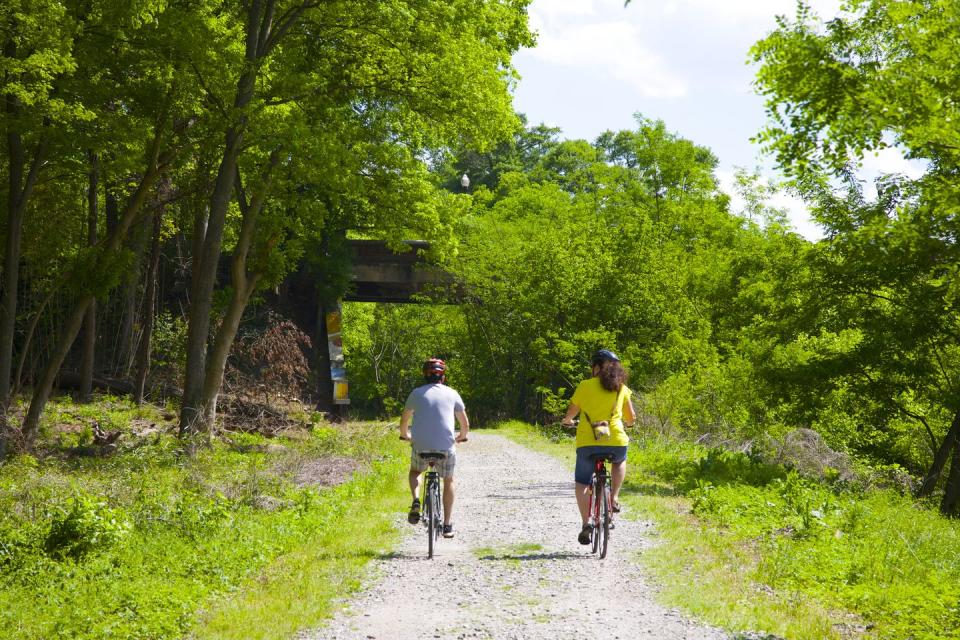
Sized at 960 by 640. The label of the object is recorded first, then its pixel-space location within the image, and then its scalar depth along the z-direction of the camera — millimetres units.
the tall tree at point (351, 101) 19281
